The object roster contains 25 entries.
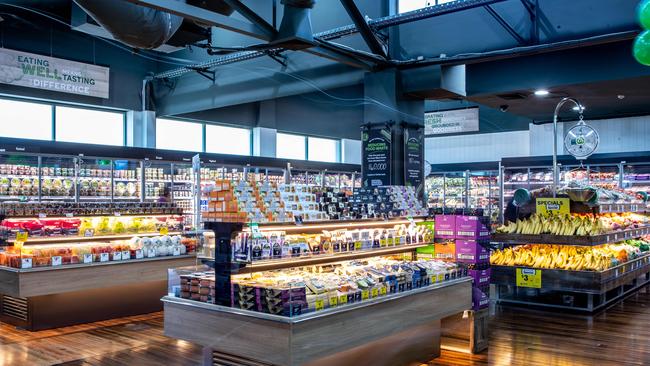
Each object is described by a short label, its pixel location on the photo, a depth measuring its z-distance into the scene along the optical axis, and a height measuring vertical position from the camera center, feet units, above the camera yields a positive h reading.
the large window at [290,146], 55.36 +4.82
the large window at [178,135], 45.85 +4.95
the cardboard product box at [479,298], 19.11 -3.19
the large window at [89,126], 40.45 +5.06
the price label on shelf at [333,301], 14.06 -2.38
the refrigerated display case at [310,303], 13.11 -2.51
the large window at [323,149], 58.85 +4.83
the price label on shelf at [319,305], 13.60 -2.38
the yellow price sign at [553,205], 26.81 -0.36
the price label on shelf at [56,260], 21.93 -2.17
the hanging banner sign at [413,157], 29.84 +2.04
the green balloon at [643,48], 17.97 +4.41
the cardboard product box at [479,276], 19.62 -2.56
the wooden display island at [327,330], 12.90 -3.08
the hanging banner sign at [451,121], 41.22 +5.25
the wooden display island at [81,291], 21.53 -3.53
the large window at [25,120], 37.42 +5.06
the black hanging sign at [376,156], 29.40 +2.03
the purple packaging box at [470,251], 19.57 -1.74
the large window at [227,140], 49.57 +4.85
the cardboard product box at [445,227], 19.93 -0.96
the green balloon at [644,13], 17.21 +5.21
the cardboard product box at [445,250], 20.03 -1.74
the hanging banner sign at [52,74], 35.58 +7.78
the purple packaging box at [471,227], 19.42 -0.97
